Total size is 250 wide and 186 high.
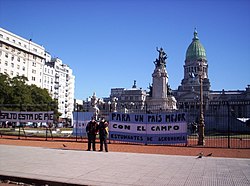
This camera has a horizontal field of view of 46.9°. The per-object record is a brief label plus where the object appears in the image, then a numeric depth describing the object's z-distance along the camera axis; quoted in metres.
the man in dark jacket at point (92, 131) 16.73
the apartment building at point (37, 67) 71.04
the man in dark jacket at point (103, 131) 16.44
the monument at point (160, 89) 56.16
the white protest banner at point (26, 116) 24.16
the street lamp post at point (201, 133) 21.27
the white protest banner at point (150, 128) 19.92
